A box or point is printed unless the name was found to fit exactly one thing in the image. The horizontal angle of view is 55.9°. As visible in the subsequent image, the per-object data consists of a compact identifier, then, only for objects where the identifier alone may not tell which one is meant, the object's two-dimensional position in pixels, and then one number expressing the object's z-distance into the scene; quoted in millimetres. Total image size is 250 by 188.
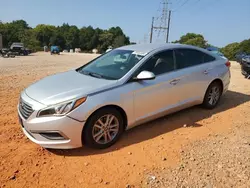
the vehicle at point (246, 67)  10109
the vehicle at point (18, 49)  30653
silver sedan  3301
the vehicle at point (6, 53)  26720
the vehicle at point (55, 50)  41625
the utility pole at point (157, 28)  39594
